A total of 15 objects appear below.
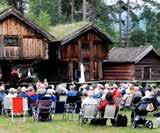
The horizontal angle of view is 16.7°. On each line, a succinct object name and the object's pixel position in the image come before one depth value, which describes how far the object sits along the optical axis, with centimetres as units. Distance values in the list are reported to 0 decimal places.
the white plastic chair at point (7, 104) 2325
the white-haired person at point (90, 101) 2120
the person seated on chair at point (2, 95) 2452
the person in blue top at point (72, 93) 2521
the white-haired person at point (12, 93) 2381
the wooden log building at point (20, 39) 4119
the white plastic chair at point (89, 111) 2072
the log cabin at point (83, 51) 4588
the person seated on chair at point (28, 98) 2417
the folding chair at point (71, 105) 2438
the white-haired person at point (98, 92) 2483
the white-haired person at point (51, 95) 2345
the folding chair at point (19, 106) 2229
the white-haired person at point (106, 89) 2630
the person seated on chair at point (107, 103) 2069
